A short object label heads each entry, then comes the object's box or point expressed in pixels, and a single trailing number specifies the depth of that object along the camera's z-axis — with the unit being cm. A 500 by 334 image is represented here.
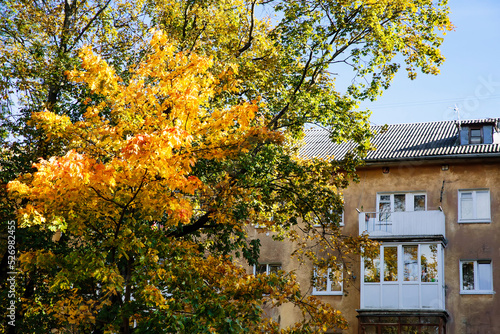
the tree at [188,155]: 1009
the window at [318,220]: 1677
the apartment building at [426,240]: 2403
